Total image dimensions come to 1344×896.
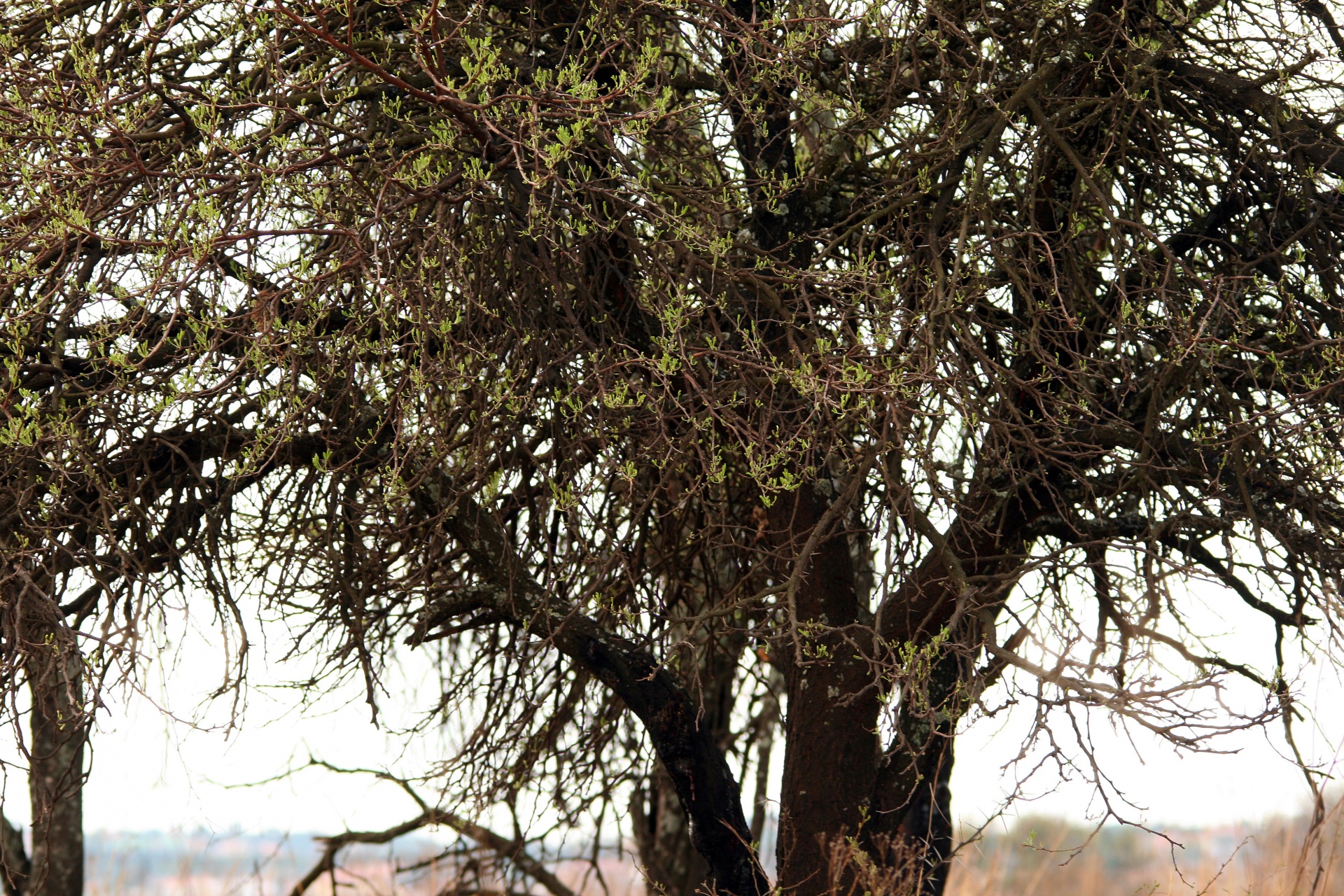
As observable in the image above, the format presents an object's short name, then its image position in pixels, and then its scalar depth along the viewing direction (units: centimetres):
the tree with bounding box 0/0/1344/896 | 866
